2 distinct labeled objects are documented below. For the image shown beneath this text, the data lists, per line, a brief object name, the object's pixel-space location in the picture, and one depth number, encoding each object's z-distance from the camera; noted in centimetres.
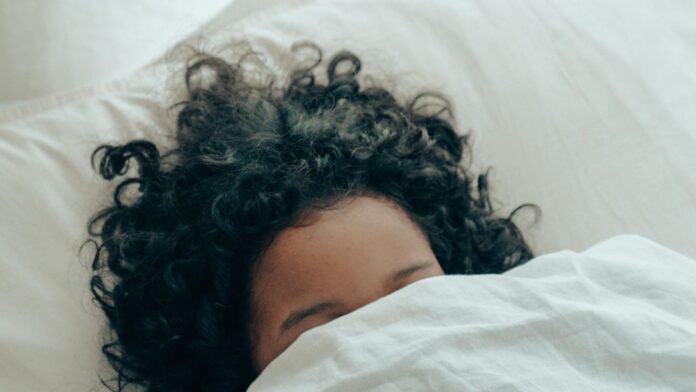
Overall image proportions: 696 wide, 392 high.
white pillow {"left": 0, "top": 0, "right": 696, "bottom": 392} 102
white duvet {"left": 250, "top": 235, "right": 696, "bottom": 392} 78
